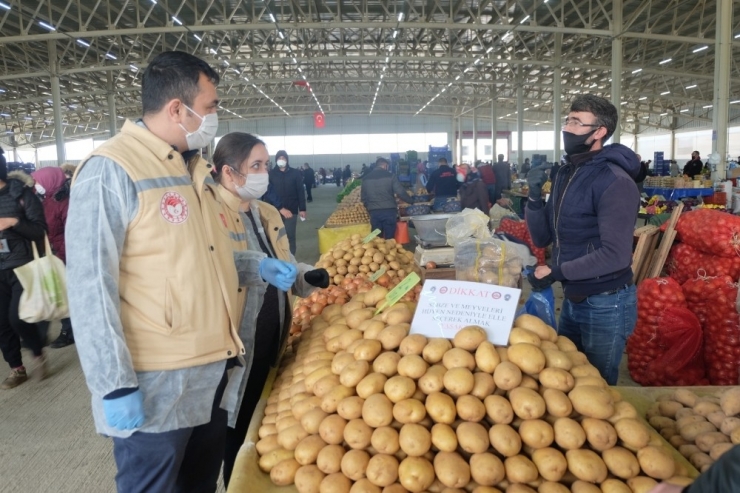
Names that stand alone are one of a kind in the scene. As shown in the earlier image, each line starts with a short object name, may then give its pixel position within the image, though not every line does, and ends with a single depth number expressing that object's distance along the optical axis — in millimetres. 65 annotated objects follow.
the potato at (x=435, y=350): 1718
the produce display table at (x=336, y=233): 8234
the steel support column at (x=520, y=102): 22734
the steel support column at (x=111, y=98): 20719
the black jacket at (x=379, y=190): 8164
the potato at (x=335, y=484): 1489
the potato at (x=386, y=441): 1516
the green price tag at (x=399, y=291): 2098
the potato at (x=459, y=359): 1648
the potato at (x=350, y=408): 1633
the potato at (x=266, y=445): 1779
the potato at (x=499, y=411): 1502
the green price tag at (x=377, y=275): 3077
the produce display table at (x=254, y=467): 1613
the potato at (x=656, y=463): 1403
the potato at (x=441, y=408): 1532
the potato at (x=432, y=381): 1604
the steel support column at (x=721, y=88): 9930
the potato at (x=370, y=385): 1664
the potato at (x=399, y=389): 1605
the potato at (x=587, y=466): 1391
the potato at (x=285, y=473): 1629
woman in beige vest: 2395
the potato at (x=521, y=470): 1402
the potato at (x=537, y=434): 1448
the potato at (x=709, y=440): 1765
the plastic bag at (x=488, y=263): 2551
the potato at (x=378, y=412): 1566
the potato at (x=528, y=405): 1484
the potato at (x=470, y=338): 1712
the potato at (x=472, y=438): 1446
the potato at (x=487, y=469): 1408
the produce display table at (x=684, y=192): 10102
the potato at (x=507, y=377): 1564
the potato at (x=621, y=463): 1405
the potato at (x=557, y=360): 1644
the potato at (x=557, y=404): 1495
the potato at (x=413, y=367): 1661
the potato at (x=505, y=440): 1443
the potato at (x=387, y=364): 1728
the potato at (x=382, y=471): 1464
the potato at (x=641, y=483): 1373
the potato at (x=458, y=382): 1567
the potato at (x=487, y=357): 1632
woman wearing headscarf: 4836
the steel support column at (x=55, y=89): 17062
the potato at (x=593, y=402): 1476
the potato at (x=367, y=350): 1819
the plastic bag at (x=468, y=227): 3731
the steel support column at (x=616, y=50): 14094
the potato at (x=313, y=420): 1682
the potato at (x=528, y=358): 1608
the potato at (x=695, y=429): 1868
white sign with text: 1802
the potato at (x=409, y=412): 1546
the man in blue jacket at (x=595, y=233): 2125
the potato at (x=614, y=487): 1365
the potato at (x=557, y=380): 1564
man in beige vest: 1427
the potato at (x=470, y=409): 1514
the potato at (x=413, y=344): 1756
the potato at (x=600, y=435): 1446
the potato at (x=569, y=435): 1442
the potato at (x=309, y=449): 1613
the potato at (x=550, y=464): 1401
